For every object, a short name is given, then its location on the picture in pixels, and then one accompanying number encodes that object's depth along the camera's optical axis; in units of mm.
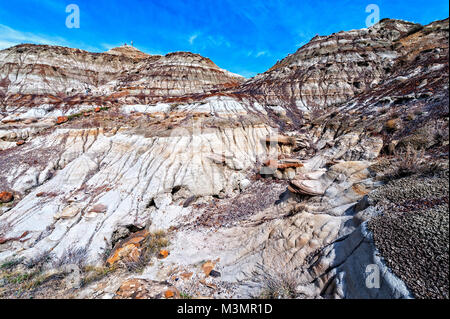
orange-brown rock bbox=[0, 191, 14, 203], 11290
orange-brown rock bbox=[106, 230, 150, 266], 6697
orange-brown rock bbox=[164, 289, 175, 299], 4504
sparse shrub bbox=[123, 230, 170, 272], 6070
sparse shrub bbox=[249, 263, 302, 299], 4223
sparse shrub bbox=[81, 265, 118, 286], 5852
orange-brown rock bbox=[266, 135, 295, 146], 15004
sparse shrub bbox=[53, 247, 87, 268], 6898
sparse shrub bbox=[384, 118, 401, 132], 8688
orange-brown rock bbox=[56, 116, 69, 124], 19355
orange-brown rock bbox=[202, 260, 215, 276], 5551
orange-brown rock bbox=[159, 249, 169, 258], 6656
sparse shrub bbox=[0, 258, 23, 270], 6602
